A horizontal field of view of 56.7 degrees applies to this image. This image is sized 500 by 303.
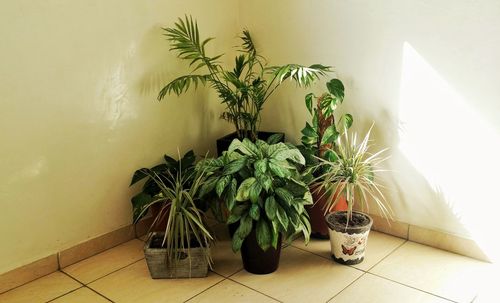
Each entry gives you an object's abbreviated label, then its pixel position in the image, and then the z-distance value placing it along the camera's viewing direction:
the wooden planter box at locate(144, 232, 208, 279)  2.12
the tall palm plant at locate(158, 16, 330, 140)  2.39
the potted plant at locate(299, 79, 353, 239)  2.33
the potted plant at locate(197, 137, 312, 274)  2.01
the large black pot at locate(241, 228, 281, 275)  2.13
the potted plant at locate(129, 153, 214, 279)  2.08
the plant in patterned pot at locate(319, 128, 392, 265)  2.18
